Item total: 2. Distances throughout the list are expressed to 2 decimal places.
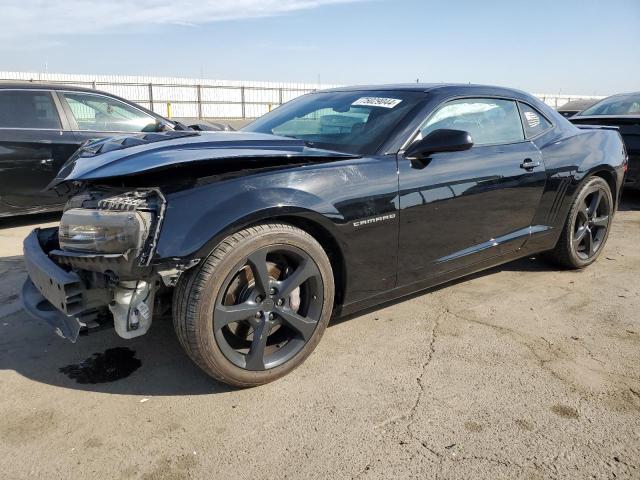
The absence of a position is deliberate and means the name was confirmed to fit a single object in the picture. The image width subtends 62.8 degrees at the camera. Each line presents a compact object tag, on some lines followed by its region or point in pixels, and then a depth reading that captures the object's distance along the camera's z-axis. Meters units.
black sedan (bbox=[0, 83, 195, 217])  5.36
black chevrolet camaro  2.28
